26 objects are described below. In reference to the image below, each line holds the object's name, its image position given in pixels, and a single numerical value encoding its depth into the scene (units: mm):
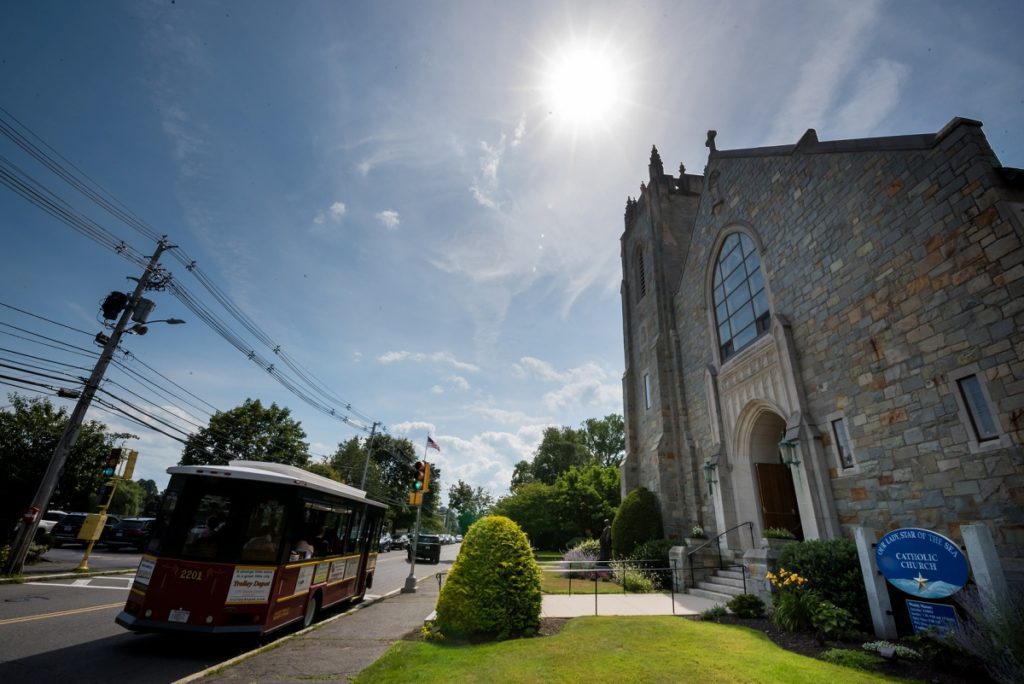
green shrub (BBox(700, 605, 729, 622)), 8414
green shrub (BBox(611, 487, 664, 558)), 15773
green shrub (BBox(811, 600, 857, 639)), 6357
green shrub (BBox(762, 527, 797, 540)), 9453
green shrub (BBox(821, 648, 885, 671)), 5180
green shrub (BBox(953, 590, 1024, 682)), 4254
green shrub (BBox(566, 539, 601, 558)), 18812
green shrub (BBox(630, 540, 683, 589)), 13631
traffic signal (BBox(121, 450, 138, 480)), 14648
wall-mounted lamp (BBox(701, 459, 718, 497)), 13508
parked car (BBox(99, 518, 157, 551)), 20438
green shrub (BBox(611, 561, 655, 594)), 12625
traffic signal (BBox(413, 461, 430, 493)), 13766
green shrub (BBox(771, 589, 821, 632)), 7000
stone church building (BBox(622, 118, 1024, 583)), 6539
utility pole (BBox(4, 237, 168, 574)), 12031
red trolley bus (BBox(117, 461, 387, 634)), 6277
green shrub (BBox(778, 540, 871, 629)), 6918
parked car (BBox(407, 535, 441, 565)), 28781
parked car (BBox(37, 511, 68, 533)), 19734
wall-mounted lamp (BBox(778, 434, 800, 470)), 9906
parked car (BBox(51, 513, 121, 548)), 21609
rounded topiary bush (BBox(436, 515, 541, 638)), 6918
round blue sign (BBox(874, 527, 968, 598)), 5555
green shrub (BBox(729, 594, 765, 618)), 8305
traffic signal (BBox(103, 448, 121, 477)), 14125
